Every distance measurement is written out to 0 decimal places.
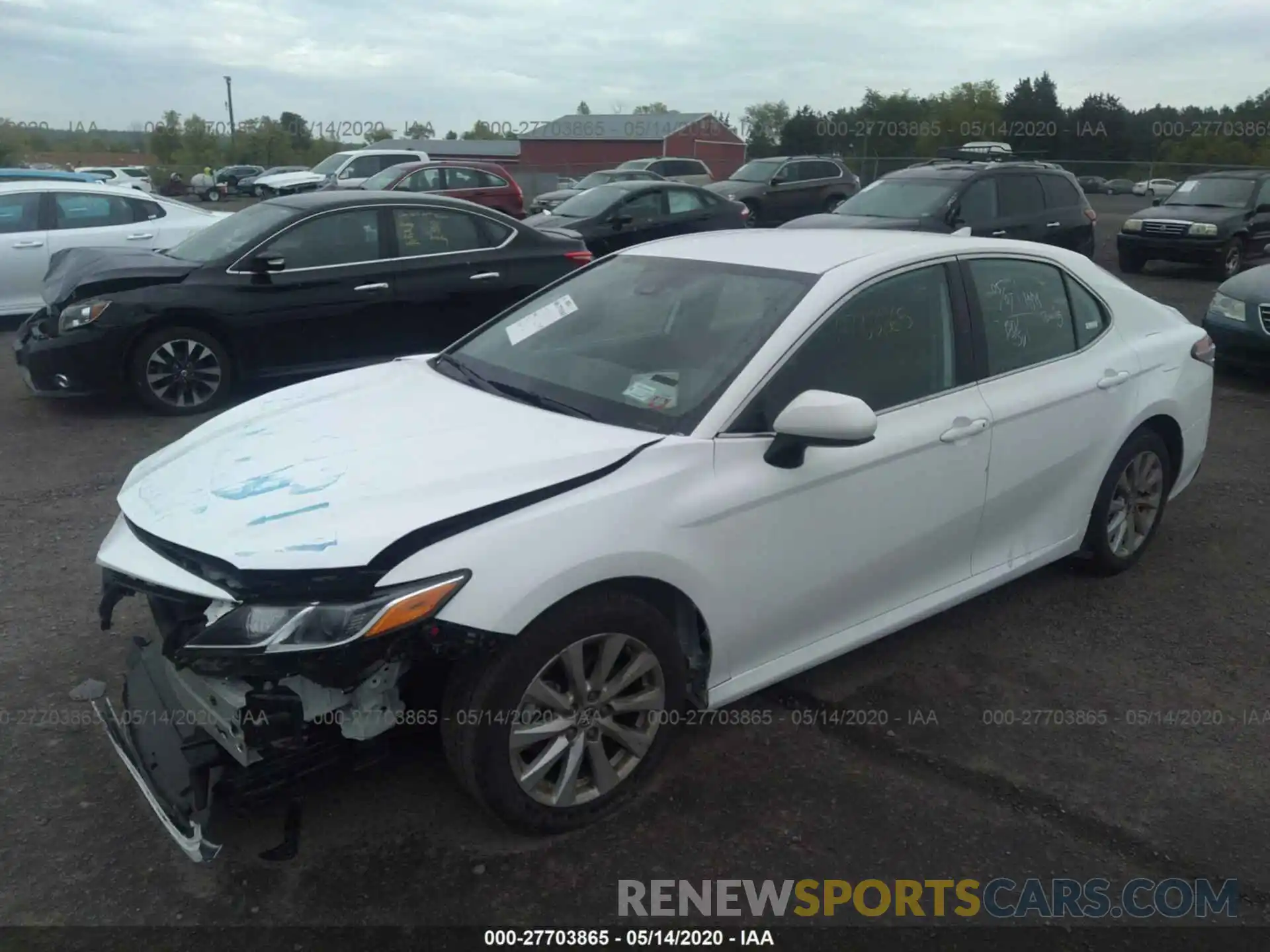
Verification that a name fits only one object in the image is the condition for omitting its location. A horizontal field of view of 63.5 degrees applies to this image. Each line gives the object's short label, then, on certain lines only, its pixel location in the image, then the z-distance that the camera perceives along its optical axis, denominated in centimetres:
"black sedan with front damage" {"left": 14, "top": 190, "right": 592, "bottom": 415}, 709
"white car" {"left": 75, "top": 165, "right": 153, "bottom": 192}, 2815
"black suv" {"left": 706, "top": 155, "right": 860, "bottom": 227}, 2111
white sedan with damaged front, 263
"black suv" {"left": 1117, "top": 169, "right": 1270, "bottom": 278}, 1510
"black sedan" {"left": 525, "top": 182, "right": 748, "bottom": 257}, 1410
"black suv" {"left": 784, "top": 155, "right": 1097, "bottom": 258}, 1203
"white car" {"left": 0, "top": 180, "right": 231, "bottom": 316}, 1046
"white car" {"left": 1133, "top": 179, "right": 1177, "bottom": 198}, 3353
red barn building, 6719
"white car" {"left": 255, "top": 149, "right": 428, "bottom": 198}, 2547
